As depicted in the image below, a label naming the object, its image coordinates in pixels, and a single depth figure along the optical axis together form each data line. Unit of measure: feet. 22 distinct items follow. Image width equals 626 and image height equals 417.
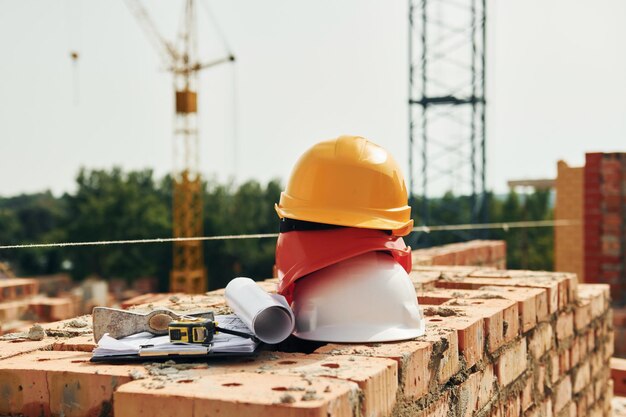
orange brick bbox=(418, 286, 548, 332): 12.44
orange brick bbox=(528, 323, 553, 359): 13.08
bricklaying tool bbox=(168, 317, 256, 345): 8.06
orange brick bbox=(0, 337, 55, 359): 8.55
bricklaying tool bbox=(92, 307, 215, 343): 8.59
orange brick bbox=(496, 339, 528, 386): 11.30
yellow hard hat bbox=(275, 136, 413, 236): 9.20
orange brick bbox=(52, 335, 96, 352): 8.77
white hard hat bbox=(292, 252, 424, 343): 8.80
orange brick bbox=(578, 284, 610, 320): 17.93
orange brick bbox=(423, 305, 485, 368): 9.70
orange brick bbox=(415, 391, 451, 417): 8.56
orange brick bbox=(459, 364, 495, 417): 9.78
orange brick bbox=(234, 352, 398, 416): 7.06
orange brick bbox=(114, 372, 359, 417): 6.14
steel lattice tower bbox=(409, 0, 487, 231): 61.31
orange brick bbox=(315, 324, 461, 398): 8.04
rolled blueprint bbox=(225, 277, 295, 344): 8.30
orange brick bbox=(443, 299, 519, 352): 10.68
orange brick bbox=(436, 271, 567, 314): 14.15
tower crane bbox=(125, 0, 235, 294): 140.15
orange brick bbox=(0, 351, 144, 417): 7.22
